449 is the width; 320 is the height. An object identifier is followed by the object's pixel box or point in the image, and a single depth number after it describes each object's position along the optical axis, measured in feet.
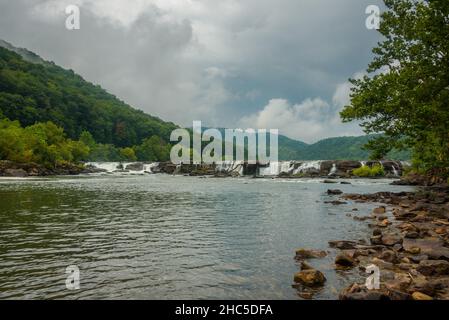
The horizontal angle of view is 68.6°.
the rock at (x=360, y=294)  26.63
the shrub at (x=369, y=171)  306.92
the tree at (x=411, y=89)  82.99
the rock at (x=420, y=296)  28.02
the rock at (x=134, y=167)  445.37
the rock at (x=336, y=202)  106.43
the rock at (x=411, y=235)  53.26
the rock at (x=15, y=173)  268.00
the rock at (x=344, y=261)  40.09
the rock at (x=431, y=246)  40.91
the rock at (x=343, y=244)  49.03
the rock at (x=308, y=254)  43.93
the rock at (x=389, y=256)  41.34
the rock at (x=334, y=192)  147.67
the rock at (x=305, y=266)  37.54
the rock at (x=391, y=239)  49.80
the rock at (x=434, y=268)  35.40
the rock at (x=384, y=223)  66.89
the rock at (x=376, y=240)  50.71
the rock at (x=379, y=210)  87.21
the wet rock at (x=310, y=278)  33.65
